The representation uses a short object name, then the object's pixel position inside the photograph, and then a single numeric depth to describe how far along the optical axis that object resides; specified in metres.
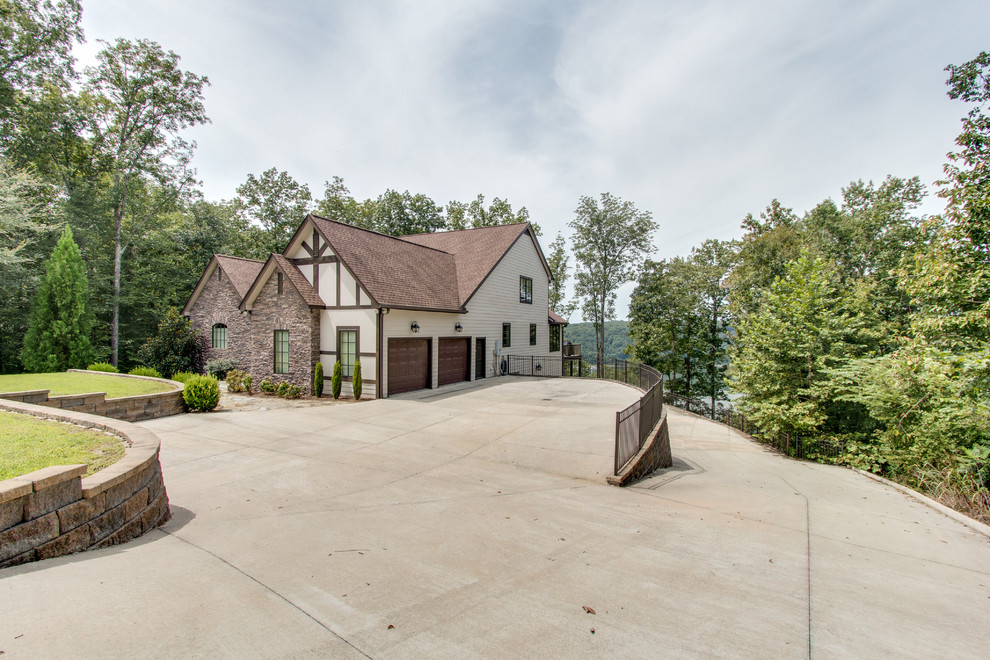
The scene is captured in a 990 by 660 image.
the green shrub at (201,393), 11.34
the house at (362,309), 15.01
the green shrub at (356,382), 14.48
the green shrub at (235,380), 16.39
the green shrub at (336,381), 14.68
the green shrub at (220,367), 18.03
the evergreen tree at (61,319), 15.97
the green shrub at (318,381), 15.04
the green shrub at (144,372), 15.18
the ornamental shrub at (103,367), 16.41
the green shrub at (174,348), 18.94
